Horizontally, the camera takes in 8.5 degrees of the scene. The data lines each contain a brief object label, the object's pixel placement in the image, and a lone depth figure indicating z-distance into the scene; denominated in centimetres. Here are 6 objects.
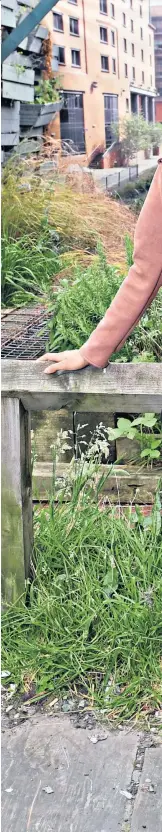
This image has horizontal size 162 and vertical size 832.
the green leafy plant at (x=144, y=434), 332
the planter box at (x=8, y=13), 465
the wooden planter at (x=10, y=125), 491
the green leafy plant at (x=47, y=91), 450
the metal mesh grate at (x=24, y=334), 366
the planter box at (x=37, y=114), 469
